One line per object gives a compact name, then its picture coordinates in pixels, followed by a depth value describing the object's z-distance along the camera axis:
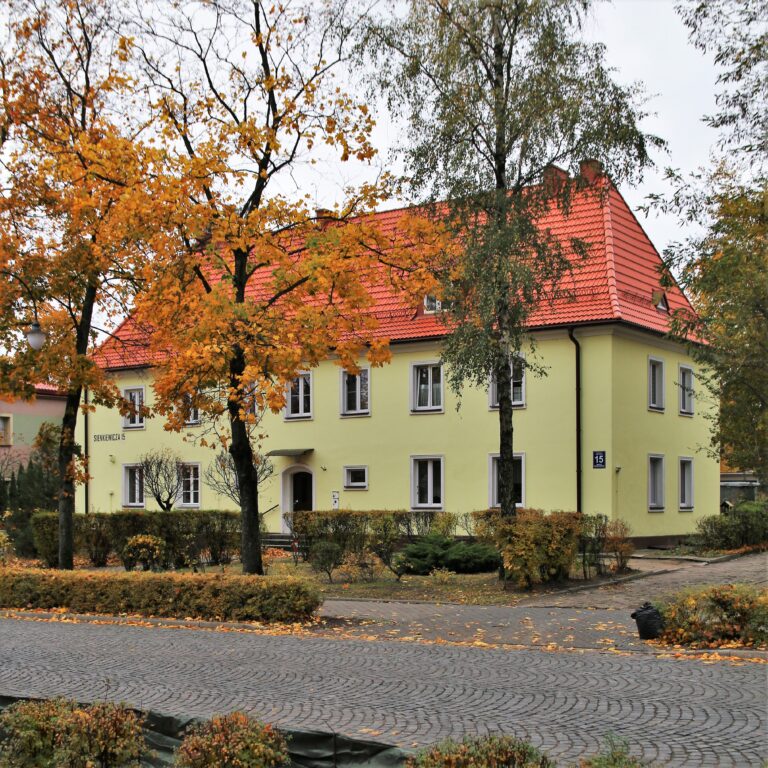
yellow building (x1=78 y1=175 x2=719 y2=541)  28.73
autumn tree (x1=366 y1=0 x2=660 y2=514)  19.27
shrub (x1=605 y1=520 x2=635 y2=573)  21.05
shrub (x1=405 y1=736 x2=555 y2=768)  5.76
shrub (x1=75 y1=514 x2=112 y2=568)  27.88
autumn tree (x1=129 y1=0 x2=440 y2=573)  17.22
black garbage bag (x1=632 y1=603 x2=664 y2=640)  12.64
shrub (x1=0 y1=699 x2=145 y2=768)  6.79
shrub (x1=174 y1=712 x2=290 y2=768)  6.39
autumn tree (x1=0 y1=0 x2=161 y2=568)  19.69
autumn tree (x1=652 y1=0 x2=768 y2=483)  14.59
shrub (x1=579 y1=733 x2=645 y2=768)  5.65
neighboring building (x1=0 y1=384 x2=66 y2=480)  52.06
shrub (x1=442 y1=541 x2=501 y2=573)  22.47
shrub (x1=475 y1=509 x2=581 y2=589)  18.69
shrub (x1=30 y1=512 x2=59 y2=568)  28.31
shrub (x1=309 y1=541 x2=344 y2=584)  21.09
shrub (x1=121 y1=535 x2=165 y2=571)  22.39
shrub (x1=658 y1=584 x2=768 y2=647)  11.91
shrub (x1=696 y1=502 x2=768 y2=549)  27.17
